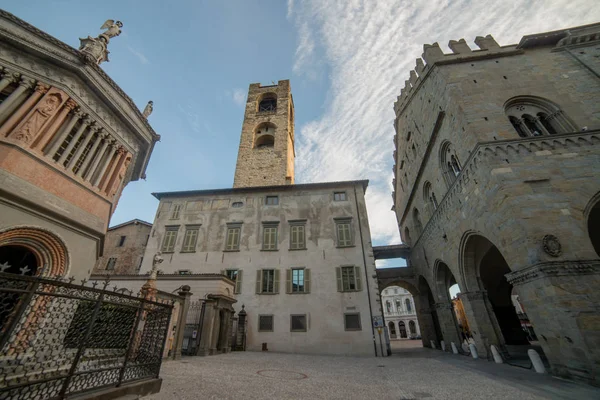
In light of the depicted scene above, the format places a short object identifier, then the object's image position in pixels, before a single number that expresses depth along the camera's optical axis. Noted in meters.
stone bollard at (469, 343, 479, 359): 11.49
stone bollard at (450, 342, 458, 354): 13.82
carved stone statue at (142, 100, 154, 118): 11.25
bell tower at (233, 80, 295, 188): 26.28
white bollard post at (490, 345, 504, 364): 10.02
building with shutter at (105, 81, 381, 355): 14.88
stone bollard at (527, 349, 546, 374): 7.75
